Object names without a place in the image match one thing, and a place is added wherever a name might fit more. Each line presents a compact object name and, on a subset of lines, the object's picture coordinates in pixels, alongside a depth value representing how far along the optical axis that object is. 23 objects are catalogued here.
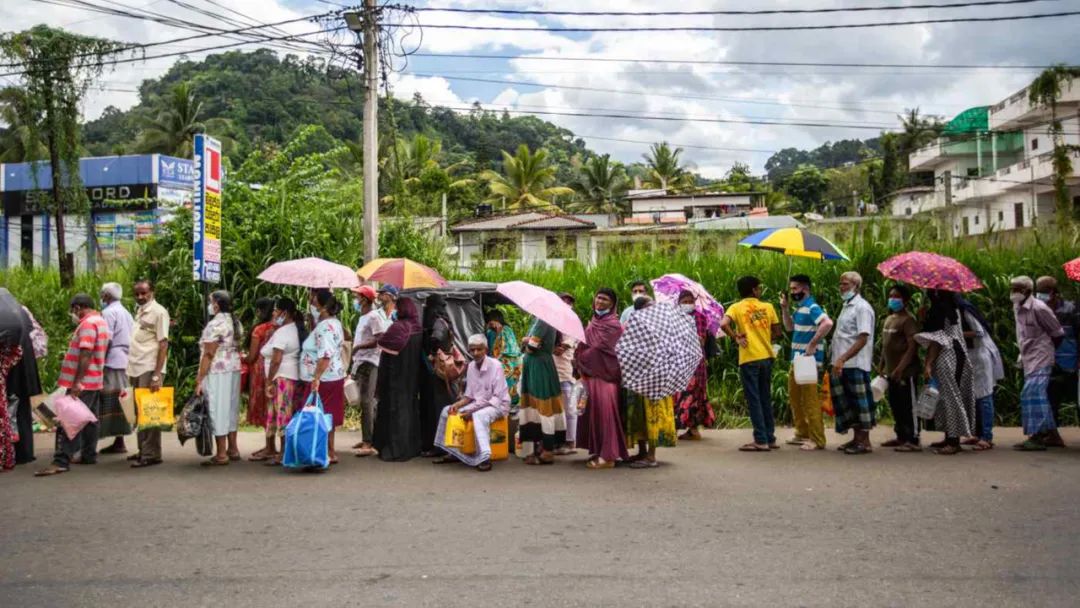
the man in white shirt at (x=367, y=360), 10.45
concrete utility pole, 15.33
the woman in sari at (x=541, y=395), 9.51
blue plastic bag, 8.88
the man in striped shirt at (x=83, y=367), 9.06
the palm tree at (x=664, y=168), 63.69
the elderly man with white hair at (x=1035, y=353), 9.83
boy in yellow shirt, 10.01
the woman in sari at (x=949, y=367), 9.56
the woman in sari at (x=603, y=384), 9.08
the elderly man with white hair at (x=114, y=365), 9.69
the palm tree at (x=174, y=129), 47.62
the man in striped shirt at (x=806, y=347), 9.72
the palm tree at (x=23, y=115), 21.01
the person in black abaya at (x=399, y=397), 9.70
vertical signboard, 10.82
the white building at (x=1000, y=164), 37.56
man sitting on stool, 9.36
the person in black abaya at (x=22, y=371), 9.17
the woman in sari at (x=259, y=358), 9.67
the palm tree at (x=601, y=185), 59.59
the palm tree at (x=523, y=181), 52.72
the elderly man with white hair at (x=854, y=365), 9.56
